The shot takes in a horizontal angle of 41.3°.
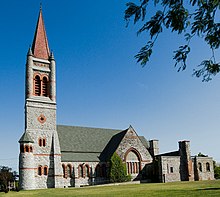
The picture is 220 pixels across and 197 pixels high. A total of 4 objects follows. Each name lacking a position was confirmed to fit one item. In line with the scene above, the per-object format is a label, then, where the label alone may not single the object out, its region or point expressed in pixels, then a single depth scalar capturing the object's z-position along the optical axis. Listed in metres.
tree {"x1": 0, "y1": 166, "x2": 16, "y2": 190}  41.64
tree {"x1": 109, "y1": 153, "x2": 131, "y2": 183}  46.38
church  42.94
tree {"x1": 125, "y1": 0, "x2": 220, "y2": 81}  6.34
